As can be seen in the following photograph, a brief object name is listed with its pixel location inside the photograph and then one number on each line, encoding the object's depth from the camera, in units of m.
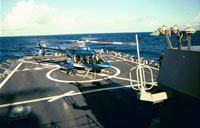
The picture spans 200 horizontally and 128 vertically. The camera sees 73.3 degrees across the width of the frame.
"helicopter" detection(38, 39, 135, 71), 17.48
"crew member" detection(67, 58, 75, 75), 18.78
